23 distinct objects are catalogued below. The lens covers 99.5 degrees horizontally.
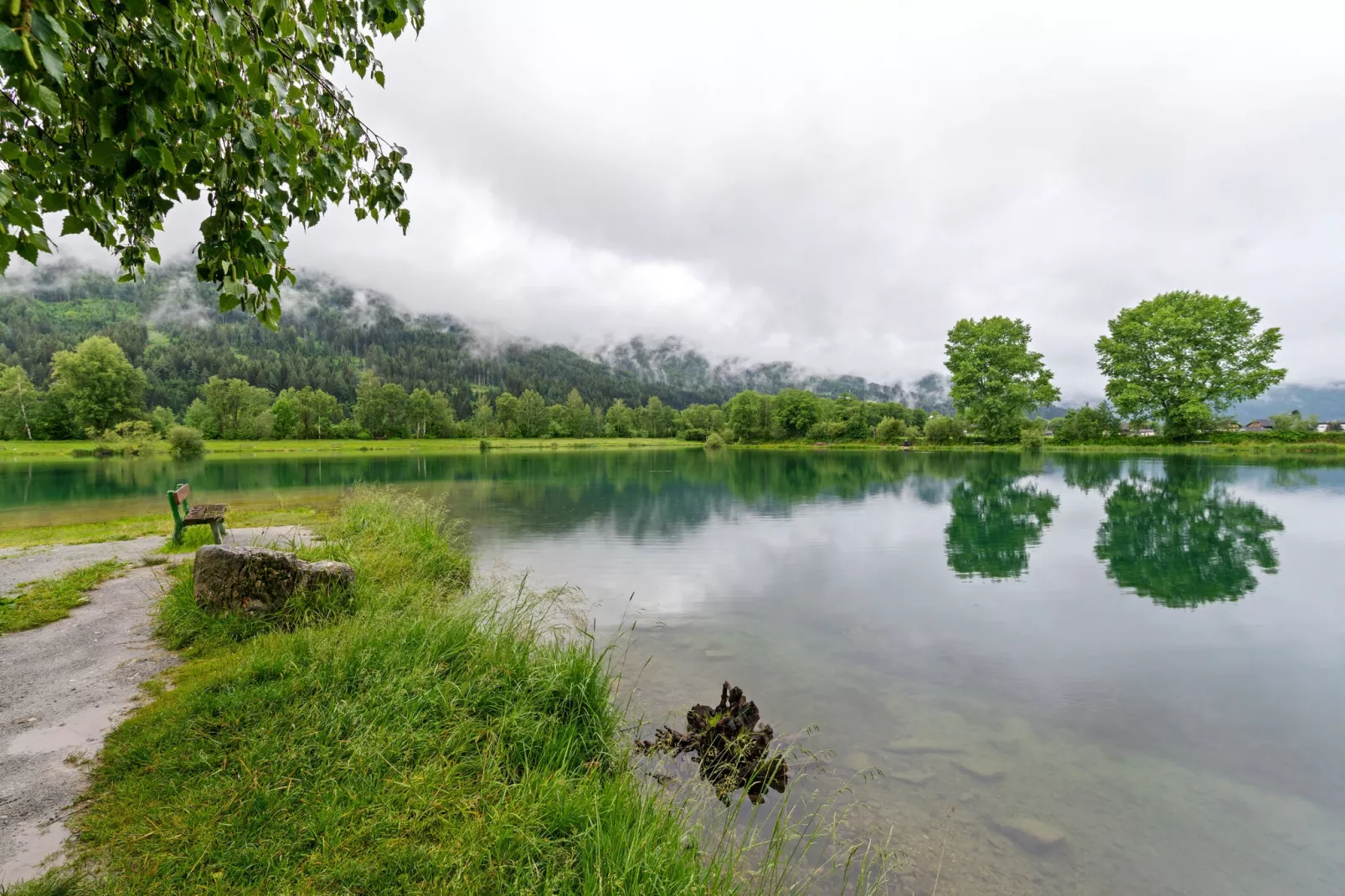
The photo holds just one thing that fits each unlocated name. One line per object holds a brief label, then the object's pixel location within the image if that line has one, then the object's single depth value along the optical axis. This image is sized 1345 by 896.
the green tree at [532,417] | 161.88
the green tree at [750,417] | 136.88
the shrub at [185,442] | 71.06
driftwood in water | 6.45
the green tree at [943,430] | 89.94
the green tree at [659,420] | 178.75
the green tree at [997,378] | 79.81
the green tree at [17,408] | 84.88
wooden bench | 13.06
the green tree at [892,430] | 104.31
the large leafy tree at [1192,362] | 64.94
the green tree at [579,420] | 168.12
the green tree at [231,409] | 112.56
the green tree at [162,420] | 92.64
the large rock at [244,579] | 7.93
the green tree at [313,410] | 123.62
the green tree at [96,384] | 78.69
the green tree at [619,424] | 175.25
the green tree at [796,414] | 133.12
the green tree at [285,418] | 118.09
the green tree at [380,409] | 134.75
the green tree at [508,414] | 159.62
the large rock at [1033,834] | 5.68
